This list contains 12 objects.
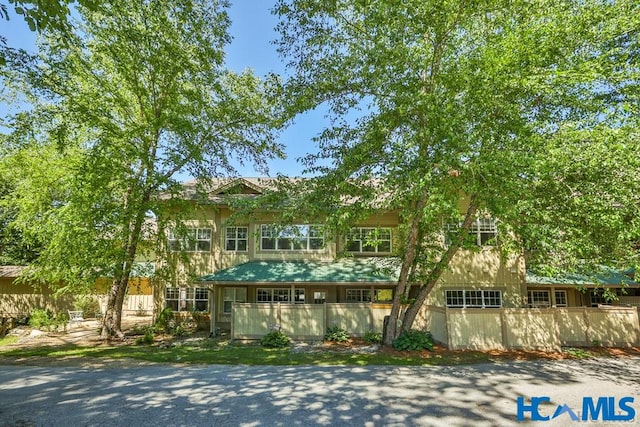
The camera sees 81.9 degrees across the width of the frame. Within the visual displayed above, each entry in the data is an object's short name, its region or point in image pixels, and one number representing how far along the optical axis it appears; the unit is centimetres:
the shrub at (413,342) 1313
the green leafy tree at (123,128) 1443
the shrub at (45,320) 1897
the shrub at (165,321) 1845
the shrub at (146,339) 1578
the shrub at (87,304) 2264
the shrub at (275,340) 1476
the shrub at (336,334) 1570
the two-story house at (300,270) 1705
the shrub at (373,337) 1548
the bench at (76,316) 2306
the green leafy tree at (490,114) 918
